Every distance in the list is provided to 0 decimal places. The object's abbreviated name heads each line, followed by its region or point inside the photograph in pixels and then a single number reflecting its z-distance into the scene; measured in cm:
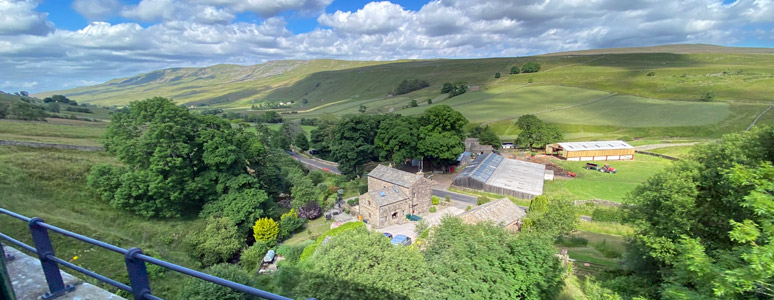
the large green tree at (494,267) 1415
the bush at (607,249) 2210
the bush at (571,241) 2414
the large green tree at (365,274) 1423
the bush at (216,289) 1333
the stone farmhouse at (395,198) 2898
